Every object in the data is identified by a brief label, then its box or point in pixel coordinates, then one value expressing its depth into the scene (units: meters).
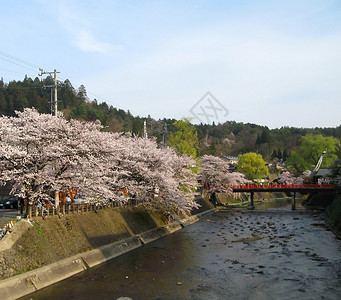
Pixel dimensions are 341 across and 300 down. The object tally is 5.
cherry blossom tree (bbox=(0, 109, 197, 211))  22.88
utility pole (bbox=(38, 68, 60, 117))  27.98
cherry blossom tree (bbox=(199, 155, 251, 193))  71.65
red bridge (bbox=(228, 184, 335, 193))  65.07
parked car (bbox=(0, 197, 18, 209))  36.12
